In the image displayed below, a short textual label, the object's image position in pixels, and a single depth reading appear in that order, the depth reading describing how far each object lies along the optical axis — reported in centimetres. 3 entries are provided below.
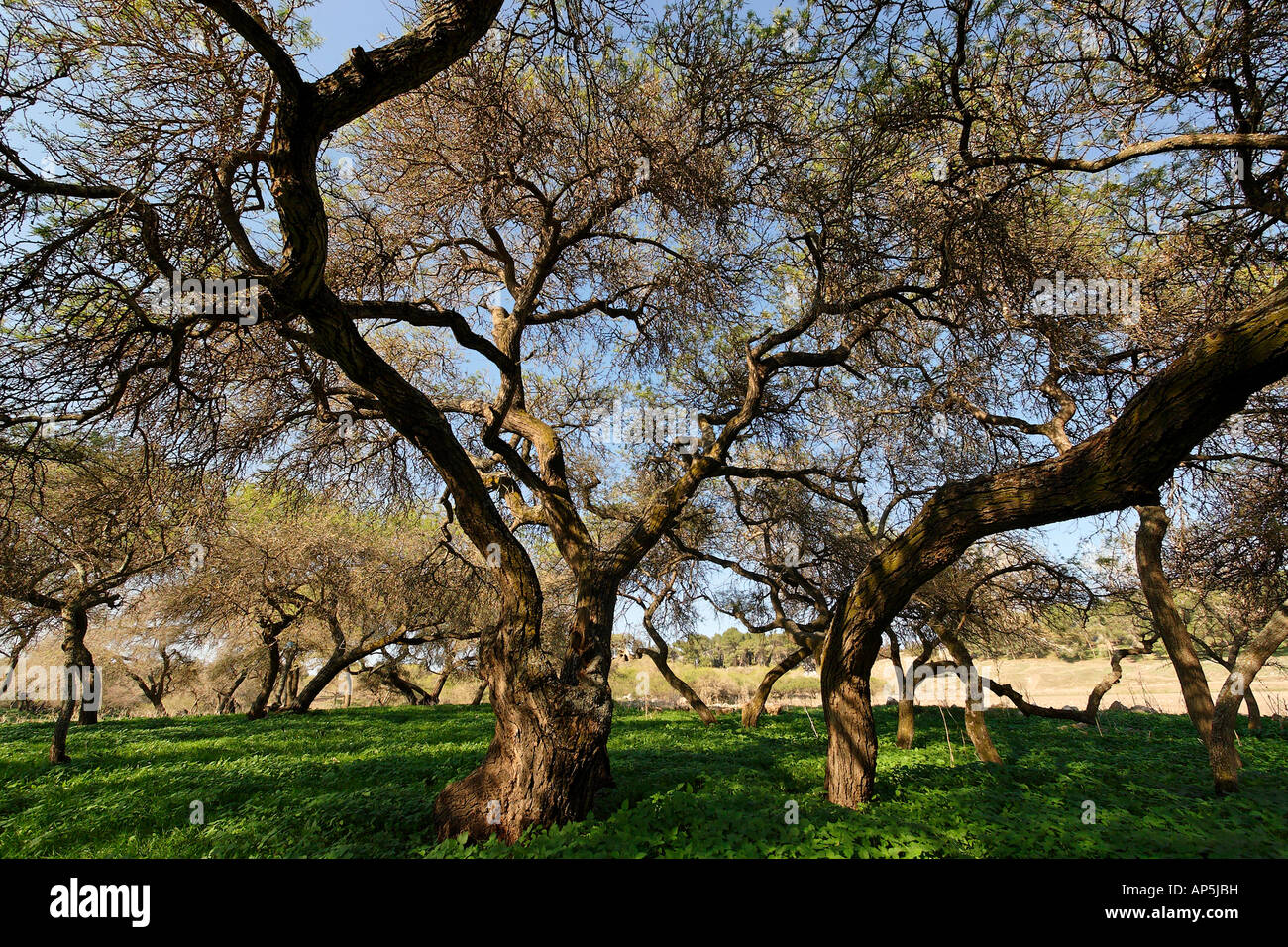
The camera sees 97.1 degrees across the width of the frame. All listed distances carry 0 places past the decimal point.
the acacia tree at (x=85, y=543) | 620
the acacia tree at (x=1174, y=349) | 329
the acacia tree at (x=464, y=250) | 351
